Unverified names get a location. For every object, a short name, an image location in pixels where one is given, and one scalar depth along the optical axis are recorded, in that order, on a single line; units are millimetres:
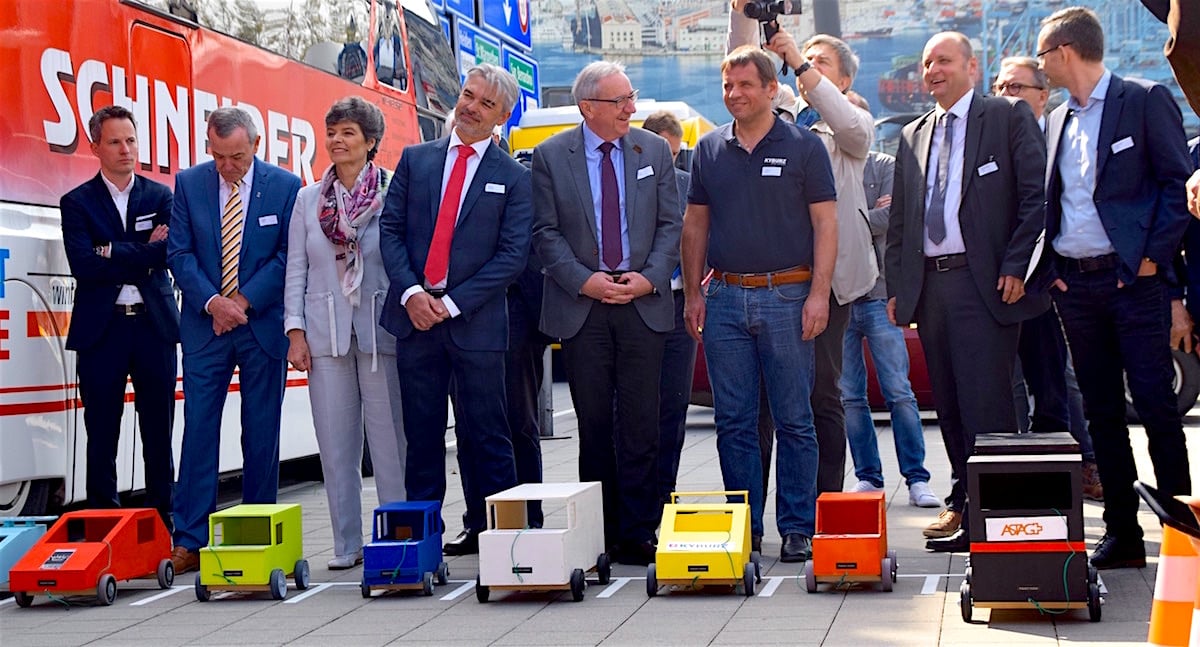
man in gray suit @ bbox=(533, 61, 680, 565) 7141
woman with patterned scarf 7414
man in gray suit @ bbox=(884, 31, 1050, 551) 6758
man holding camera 7445
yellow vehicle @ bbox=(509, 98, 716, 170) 20575
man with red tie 7211
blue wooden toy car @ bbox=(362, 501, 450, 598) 6422
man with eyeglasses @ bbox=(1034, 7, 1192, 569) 6180
